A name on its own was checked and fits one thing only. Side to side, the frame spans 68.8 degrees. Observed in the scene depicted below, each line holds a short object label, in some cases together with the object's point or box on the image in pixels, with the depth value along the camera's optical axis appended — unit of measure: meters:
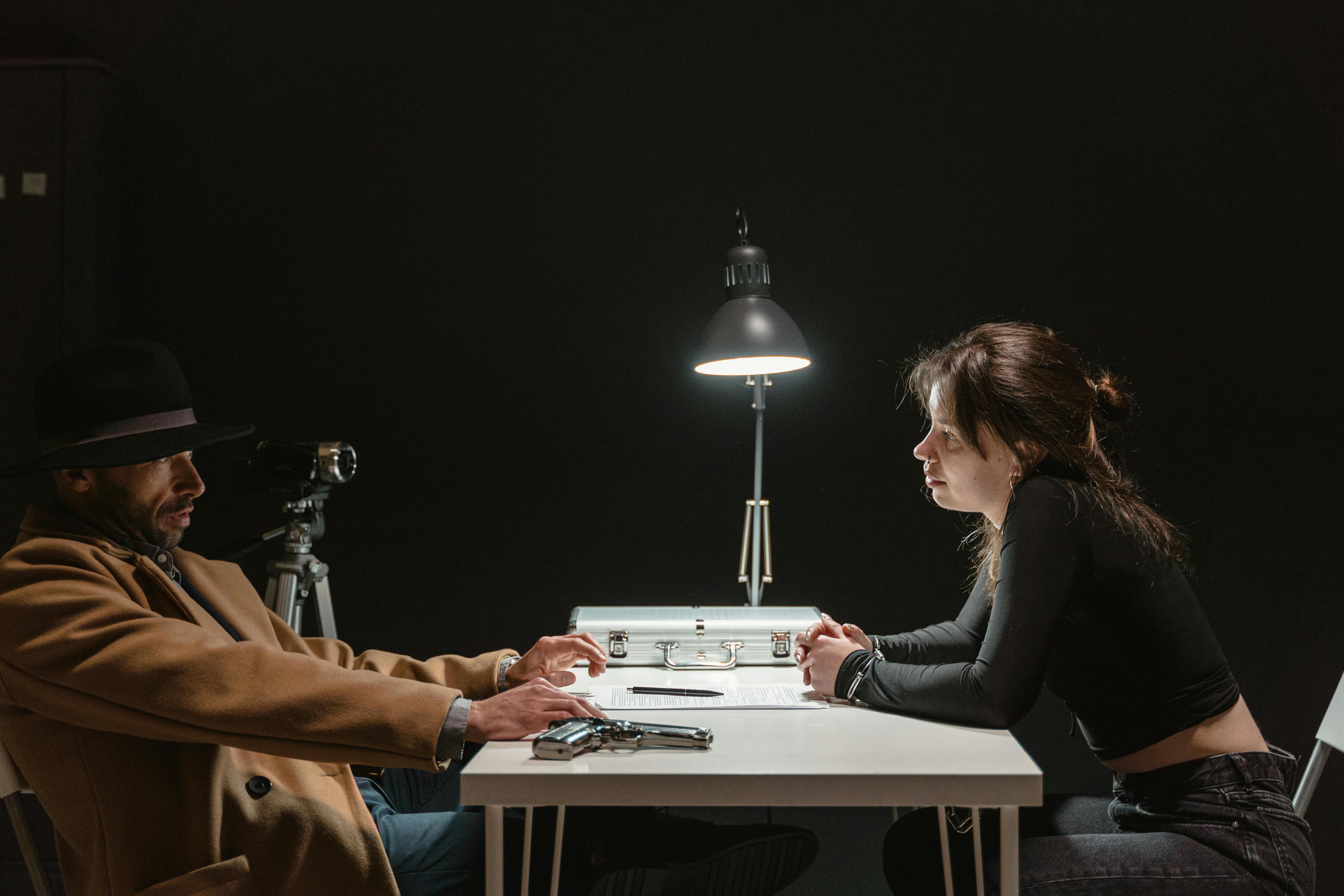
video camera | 2.32
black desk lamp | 2.18
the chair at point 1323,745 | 1.96
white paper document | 1.62
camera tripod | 2.36
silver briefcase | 1.99
